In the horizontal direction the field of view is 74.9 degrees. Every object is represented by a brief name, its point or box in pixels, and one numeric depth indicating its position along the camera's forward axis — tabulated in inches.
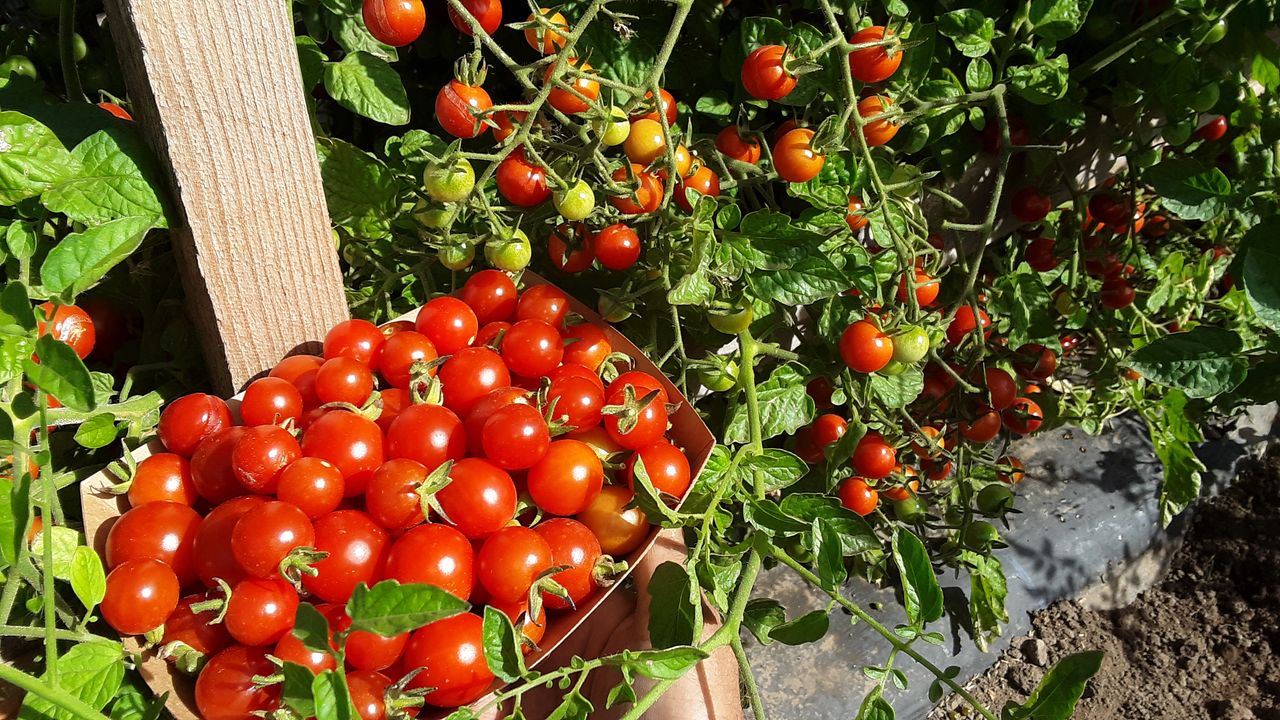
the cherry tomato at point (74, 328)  11.9
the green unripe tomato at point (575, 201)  12.3
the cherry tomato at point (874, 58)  13.8
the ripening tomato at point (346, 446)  11.4
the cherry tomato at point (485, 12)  12.8
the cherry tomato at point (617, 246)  13.2
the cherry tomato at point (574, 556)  11.2
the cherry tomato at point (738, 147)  15.6
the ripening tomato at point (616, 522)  12.0
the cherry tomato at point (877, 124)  14.7
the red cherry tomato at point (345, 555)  10.5
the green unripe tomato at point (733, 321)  13.9
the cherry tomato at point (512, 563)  10.7
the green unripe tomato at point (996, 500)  18.4
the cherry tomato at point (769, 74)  13.6
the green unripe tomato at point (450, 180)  11.6
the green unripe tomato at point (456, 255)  13.6
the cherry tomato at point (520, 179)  12.8
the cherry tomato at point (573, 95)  12.3
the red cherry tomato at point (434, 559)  10.4
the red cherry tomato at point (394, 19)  11.9
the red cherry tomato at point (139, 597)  9.7
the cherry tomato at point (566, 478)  11.5
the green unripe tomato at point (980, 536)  18.4
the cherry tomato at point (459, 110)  11.8
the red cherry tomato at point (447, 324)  13.2
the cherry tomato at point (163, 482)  11.4
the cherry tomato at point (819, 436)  18.0
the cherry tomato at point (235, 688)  9.7
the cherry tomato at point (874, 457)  17.5
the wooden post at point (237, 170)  10.6
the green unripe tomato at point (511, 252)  13.2
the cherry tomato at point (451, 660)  10.3
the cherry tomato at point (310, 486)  10.7
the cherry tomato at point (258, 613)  10.0
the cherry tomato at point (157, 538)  10.6
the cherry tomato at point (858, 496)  18.1
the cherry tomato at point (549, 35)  11.7
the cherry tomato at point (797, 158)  13.8
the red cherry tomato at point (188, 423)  11.8
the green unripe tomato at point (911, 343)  14.5
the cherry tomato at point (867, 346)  14.4
